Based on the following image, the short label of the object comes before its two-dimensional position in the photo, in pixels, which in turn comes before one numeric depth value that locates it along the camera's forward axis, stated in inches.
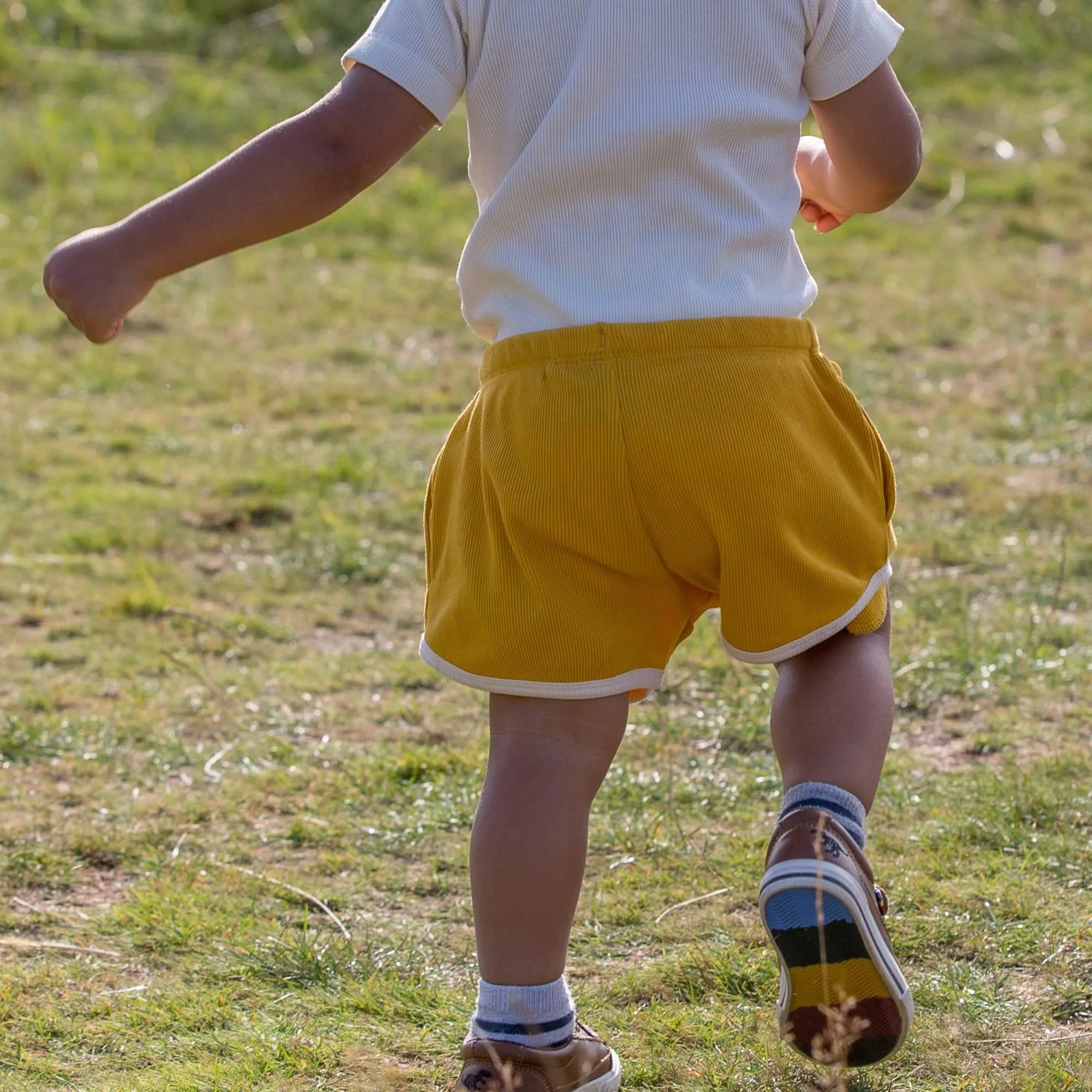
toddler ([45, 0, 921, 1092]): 144.3
